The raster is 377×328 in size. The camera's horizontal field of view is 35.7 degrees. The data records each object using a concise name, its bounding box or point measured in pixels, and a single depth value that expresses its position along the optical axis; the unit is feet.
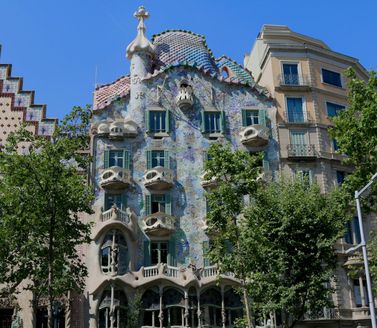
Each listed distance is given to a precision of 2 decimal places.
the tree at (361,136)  90.89
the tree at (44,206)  84.02
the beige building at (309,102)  119.61
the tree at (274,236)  90.12
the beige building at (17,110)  126.72
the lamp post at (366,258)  65.57
